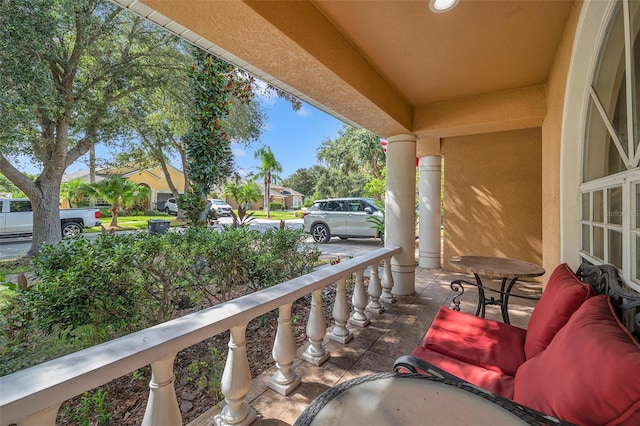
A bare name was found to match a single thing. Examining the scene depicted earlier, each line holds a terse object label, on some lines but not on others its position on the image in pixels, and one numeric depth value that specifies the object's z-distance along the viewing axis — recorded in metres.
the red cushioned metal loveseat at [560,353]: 0.73
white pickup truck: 7.80
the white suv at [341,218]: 8.35
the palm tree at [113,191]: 9.41
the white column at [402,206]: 3.32
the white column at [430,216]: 5.32
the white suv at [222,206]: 19.21
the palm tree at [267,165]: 18.34
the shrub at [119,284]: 1.90
